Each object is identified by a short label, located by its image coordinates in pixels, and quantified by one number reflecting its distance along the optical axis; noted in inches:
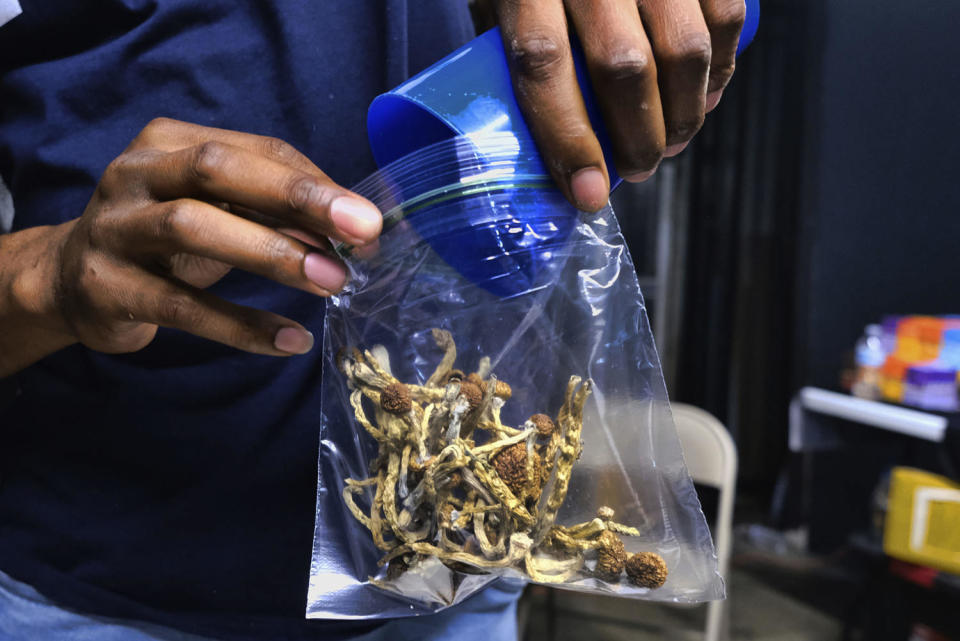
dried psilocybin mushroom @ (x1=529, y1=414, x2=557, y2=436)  14.5
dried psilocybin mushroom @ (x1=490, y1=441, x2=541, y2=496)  13.9
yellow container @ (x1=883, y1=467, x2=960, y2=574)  57.9
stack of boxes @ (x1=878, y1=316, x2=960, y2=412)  81.0
